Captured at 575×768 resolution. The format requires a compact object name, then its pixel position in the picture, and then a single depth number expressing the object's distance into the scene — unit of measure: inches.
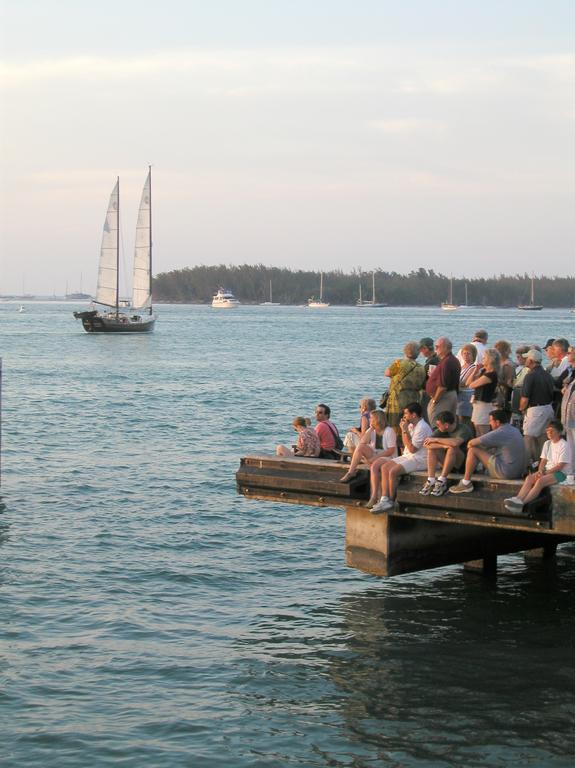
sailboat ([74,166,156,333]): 3762.3
